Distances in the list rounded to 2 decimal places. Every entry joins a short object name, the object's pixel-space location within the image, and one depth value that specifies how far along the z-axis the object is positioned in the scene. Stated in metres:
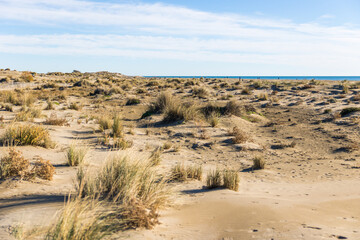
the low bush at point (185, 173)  6.62
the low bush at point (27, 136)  8.14
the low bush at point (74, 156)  7.14
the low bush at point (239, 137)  10.89
